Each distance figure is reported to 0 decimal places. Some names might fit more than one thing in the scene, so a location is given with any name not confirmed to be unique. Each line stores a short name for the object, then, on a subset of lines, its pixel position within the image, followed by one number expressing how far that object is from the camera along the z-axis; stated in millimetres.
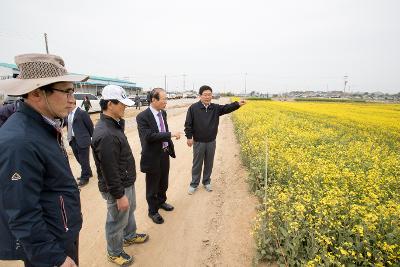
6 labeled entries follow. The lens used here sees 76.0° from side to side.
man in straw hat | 1577
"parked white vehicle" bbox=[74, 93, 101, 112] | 23453
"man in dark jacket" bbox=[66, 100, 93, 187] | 6145
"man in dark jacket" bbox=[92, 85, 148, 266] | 2971
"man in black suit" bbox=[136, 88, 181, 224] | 4324
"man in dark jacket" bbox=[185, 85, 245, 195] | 5688
